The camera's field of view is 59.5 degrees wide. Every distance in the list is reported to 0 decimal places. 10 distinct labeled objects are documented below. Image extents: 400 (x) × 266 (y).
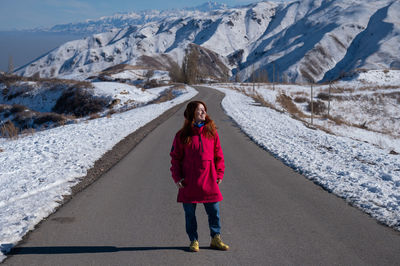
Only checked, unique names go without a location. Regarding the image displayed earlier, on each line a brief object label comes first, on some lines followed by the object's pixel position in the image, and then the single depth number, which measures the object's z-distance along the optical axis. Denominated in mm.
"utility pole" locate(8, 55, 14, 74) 117588
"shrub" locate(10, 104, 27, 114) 31247
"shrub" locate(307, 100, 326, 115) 48031
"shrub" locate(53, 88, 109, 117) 38500
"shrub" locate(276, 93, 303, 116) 42569
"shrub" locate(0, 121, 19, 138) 17672
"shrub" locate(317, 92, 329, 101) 54856
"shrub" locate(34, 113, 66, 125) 28238
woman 4570
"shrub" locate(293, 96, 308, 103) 53050
